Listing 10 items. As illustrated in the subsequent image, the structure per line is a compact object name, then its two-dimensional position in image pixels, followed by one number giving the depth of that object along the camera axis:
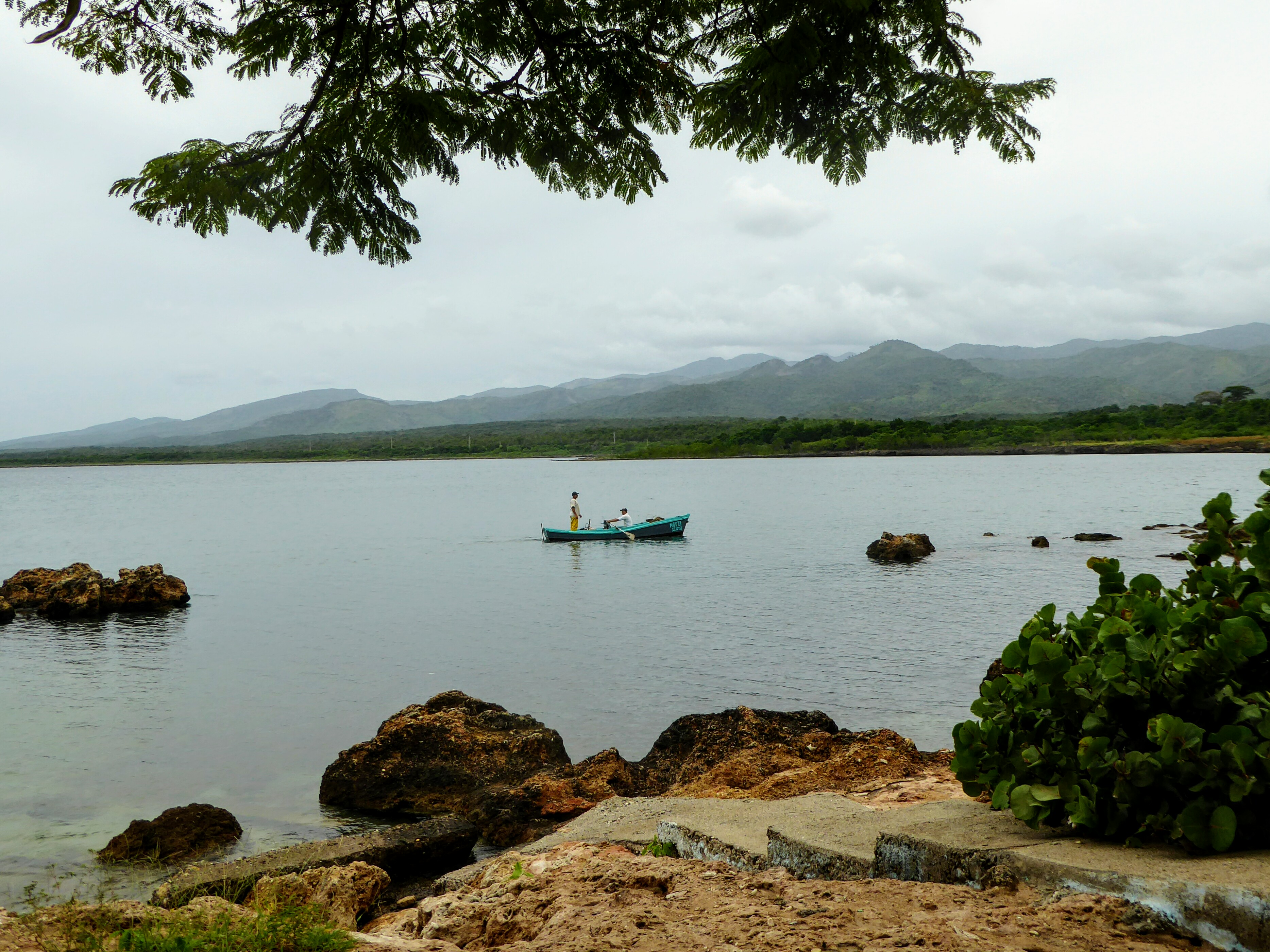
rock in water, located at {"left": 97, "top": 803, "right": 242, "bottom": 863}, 9.64
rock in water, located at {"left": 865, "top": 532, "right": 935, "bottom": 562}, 37.09
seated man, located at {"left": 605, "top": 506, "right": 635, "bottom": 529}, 47.00
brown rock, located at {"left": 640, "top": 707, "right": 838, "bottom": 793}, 10.62
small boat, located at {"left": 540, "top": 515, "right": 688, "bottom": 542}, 46.78
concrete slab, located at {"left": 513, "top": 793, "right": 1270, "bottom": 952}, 3.22
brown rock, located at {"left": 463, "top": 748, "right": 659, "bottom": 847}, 9.71
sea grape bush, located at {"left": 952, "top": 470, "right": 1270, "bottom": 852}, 3.64
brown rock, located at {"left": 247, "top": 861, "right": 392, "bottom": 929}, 6.54
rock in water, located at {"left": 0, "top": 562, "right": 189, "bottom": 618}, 27.92
